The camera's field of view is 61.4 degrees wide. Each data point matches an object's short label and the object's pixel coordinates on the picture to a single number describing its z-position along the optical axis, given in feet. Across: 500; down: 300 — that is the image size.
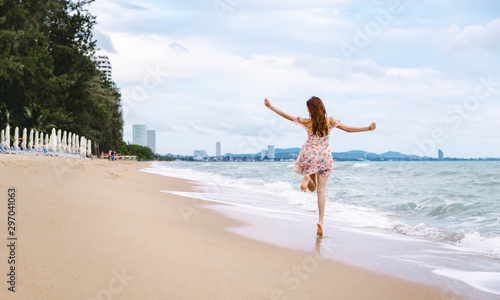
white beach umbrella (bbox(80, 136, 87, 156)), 122.52
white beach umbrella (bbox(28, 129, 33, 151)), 80.54
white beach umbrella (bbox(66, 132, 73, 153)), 106.25
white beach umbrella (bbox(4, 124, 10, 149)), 73.48
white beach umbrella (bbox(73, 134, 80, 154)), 115.44
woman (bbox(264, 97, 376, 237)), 19.19
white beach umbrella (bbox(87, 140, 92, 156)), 138.86
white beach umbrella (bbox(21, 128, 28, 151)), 78.69
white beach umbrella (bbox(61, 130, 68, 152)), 101.30
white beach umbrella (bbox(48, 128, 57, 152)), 87.25
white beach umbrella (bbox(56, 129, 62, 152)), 95.27
